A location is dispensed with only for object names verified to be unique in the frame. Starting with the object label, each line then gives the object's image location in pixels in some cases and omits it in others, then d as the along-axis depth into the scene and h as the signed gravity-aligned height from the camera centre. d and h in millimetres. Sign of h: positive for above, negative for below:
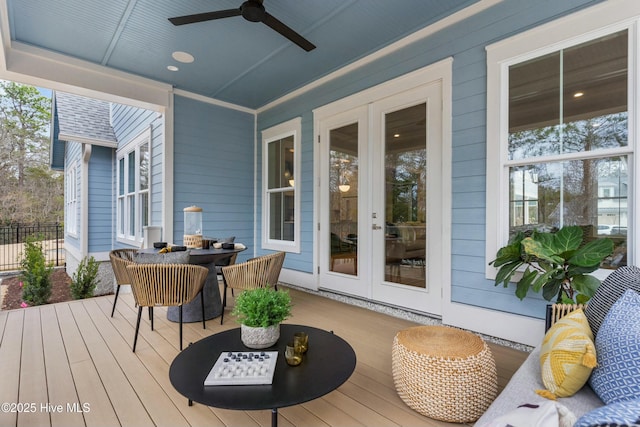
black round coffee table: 1331 -797
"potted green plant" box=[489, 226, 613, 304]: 1998 -313
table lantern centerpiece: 4479 -144
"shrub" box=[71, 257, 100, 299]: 5223 -1210
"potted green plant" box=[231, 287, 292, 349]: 1827 -601
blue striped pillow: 622 -421
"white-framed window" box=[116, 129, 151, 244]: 5504 +488
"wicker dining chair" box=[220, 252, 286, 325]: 3221 -626
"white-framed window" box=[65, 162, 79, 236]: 7996 +335
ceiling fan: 2479 +1614
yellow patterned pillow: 1203 -582
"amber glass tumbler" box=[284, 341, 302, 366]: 1642 -756
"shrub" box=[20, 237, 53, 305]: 5340 -1139
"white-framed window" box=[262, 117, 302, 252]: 4953 +451
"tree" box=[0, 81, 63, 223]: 11336 +1956
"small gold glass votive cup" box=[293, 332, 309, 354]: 1759 -732
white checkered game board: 1454 -764
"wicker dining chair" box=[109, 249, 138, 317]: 3222 -609
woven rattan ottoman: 1683 -906
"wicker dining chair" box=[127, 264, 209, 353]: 2617 -602
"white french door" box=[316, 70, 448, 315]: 3291 +166
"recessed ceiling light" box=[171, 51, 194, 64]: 3836 +1958
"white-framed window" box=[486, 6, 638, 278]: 2271 +674
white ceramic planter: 1834 -726
